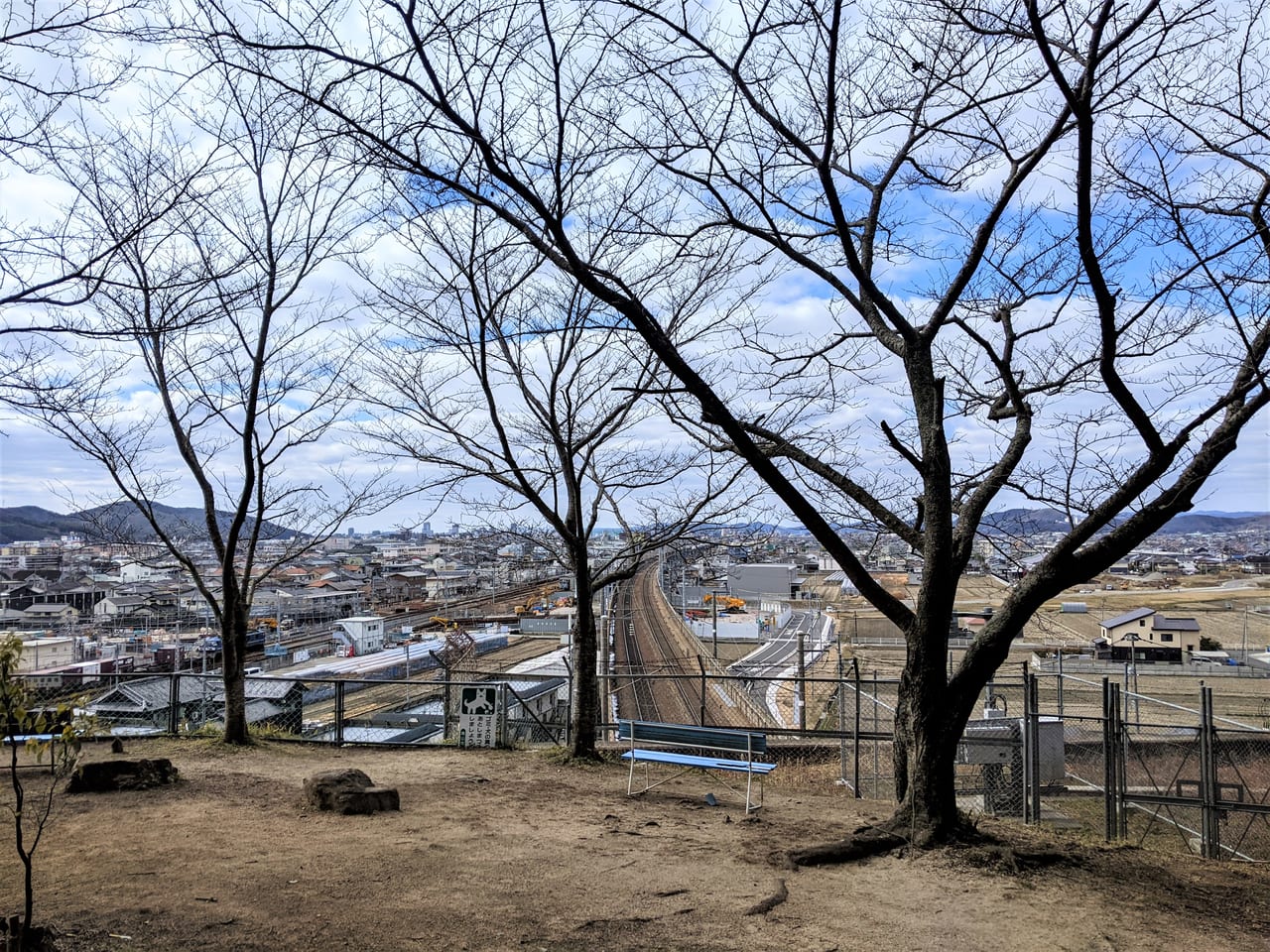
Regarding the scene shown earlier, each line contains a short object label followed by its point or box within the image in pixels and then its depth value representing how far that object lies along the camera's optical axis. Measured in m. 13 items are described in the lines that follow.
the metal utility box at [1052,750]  11.87
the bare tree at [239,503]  11.49
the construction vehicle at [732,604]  52.97
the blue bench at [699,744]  8.26
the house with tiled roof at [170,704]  12.59
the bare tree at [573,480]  10.99
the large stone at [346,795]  7.52
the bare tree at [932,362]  5.89
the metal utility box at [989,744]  10.25
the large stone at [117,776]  8.14
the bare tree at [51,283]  4.73
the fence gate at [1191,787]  8.45
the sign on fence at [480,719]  11.95
